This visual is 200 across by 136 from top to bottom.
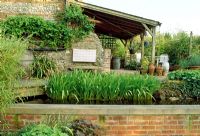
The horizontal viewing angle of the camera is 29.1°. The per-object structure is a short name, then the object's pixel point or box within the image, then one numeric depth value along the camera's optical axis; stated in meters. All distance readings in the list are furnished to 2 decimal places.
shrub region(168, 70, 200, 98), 9.59
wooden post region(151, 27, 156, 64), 13.88
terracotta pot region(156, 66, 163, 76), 14.98
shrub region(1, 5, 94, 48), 11.72
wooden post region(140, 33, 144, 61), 17.56
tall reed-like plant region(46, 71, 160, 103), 8.29
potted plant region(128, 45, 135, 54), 21.13
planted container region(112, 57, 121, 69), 17.94
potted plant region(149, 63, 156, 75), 14.85
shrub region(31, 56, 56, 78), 10.75
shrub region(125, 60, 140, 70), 18.03
